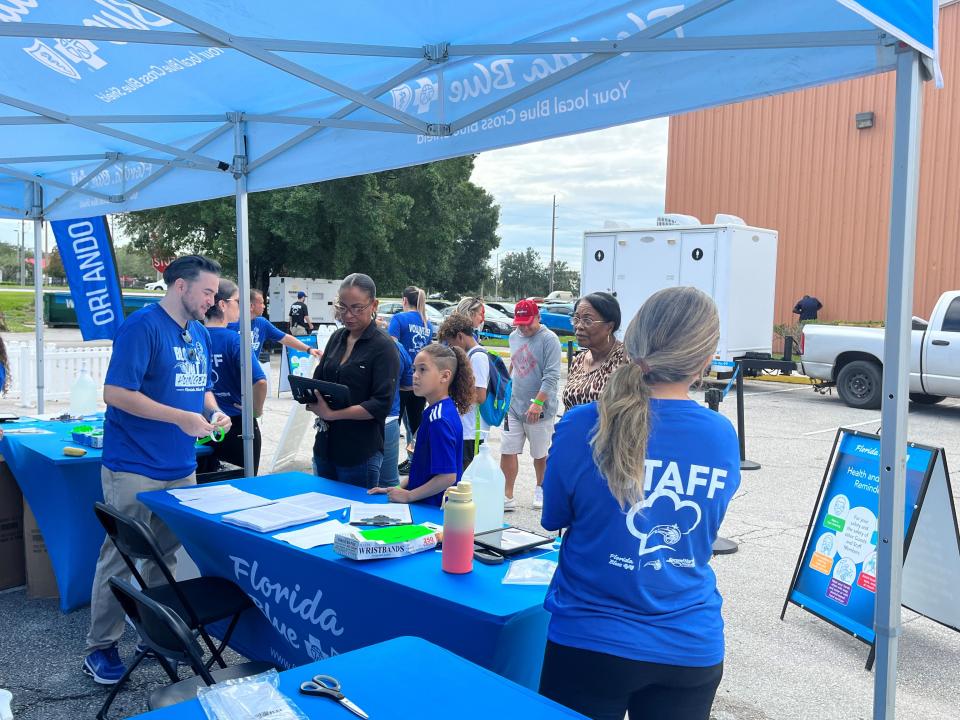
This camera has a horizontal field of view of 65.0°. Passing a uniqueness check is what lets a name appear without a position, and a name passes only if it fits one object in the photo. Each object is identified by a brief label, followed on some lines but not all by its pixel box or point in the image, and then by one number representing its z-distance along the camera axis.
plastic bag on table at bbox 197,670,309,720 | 1.42
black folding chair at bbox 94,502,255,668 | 2.72
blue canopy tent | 2.12
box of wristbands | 2.45
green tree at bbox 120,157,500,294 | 21.36
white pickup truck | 10.38
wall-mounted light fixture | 17.98
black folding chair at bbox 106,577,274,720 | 2.02
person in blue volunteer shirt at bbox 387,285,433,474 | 6.92
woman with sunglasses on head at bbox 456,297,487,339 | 5.86
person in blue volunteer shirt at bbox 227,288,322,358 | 6.18
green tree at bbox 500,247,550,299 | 84.16
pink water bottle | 2.23
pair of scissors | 1.46
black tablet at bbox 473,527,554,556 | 2.51
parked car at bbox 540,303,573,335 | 24.20
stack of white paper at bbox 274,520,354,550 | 2.65
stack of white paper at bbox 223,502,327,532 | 2.86
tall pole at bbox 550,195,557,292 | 63.56
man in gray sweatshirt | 5.63
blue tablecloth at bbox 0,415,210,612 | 3.90
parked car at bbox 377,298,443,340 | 22.70
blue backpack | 5.30
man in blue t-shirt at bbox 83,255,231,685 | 3.14
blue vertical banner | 6.71
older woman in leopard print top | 4.04
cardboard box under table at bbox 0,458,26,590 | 4.33
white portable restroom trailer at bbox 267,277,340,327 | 21.86
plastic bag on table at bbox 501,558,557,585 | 2.28
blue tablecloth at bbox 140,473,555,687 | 2.11
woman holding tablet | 3.79
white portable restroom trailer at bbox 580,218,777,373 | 11.38
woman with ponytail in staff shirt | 1.63
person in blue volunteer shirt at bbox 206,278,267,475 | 4.62
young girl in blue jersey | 3.00
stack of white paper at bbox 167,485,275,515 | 3.12
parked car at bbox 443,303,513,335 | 25.66
